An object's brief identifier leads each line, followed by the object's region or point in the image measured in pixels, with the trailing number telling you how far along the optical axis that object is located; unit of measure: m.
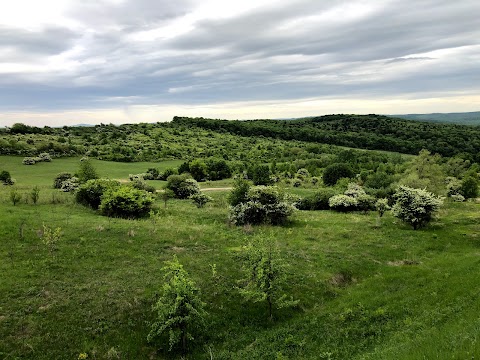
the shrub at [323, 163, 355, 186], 87.88
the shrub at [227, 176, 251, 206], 41.28
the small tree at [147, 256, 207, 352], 17.66
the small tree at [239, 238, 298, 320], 20.94
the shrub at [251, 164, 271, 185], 77.96
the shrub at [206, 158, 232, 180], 92.71
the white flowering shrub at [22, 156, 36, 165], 86.02
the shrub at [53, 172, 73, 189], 60.18
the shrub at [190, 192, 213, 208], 50.41
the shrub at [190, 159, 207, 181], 89.12
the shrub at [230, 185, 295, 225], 38.19
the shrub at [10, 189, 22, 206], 37.66
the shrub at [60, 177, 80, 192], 54.03
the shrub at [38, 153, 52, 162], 90.38
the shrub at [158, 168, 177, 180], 82.49
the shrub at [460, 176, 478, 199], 69.50
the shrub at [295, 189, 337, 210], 53.31
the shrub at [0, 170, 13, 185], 61.91
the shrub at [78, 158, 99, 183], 55.81
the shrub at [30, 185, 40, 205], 39.03
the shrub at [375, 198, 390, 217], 43.25
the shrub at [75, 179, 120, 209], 42.06
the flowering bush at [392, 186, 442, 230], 36.94
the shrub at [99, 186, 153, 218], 38.31
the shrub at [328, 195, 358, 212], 48.59
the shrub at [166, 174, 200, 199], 56.96
